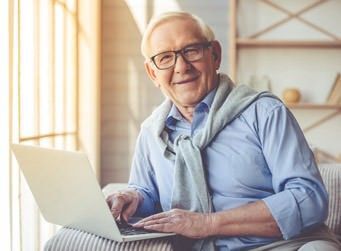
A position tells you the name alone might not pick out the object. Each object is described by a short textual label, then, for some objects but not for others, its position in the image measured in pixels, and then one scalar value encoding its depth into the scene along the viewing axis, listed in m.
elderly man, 1.67
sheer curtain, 2.35
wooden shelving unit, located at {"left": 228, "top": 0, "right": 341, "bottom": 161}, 4.29
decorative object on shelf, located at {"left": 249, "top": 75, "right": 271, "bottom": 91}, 4.30
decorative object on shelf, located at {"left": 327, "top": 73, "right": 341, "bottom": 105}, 4.14
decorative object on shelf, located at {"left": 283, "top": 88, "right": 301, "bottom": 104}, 4.21
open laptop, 1.53
